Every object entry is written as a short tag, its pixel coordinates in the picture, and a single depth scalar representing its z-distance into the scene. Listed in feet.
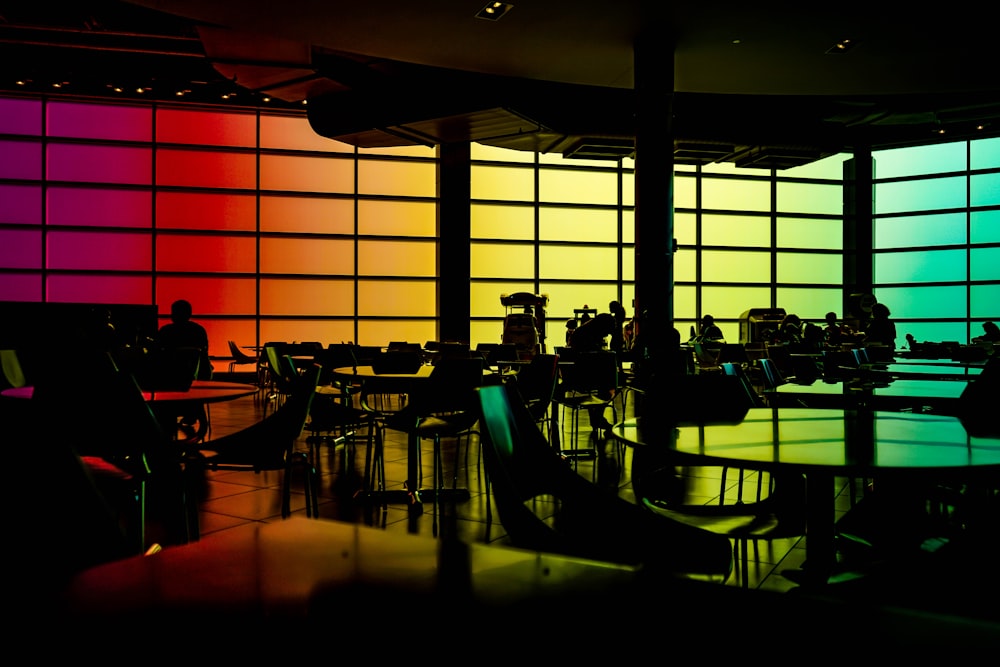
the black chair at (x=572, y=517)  4.98
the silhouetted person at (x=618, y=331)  26.48
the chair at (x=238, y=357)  35.04
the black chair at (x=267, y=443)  9.55
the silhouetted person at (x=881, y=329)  26.43
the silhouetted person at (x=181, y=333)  19.30
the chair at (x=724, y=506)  6.79
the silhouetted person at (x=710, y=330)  35.39
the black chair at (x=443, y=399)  13.11
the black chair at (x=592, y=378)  18.62
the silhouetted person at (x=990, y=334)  28.19
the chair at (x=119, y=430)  8.24
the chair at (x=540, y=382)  15.07
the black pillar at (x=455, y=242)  40.22
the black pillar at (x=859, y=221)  47.21
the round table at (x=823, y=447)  4.81
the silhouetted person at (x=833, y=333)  31.50
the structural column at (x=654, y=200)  25.35
